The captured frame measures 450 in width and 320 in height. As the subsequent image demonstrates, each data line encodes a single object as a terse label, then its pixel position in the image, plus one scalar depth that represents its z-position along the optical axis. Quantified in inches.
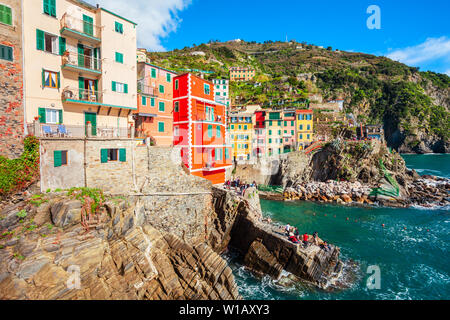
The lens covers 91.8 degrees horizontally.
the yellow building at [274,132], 2242.9
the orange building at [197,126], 1106.1
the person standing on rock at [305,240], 896.5
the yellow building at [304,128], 2266.2
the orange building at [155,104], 1052.4
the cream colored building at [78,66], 683.4
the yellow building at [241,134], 2144.4
